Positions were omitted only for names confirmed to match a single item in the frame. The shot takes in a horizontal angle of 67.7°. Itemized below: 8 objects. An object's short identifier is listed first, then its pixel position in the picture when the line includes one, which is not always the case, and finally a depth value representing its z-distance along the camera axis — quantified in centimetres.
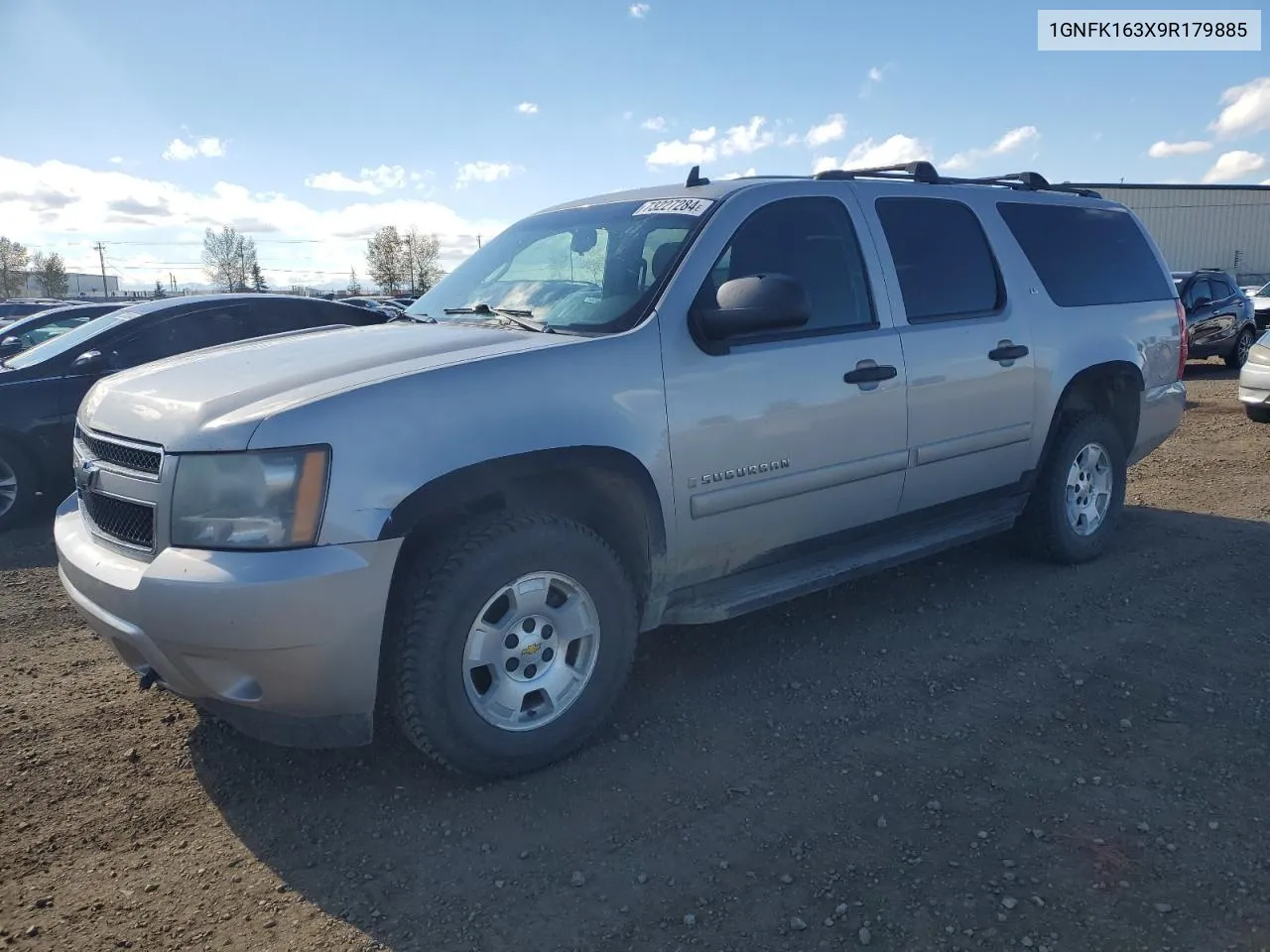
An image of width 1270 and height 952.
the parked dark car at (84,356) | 683
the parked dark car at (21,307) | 2219
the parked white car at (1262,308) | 1921
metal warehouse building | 4106
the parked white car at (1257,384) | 990
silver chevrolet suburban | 269
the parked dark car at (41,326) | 930
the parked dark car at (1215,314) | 1559
